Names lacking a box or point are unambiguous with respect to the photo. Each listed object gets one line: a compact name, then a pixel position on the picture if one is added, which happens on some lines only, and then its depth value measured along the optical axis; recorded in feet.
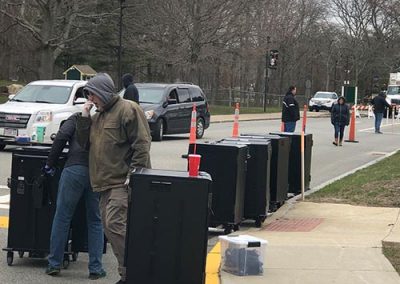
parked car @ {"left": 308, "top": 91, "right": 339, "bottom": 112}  183.83
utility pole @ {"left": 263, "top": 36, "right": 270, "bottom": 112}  159.27
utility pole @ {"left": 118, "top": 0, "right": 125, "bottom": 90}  120.80
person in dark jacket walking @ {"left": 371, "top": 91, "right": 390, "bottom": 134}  94.79
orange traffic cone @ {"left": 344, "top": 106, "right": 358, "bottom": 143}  79.97
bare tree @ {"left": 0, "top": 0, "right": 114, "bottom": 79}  129.08
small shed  143.74
